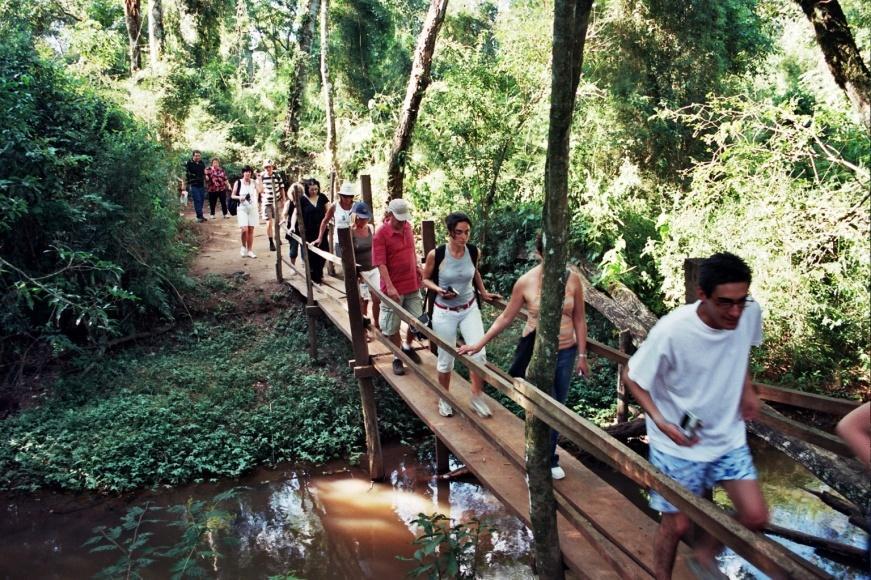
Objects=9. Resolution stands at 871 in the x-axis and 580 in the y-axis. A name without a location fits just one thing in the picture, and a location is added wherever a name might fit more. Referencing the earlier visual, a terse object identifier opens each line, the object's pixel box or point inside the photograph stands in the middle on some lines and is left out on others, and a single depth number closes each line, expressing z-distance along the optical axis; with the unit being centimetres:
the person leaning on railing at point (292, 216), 923
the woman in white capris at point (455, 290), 481
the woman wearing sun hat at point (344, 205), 768
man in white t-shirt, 248
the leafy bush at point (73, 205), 816
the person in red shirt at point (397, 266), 567
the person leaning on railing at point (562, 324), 398
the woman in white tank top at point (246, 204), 1131
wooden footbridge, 210
